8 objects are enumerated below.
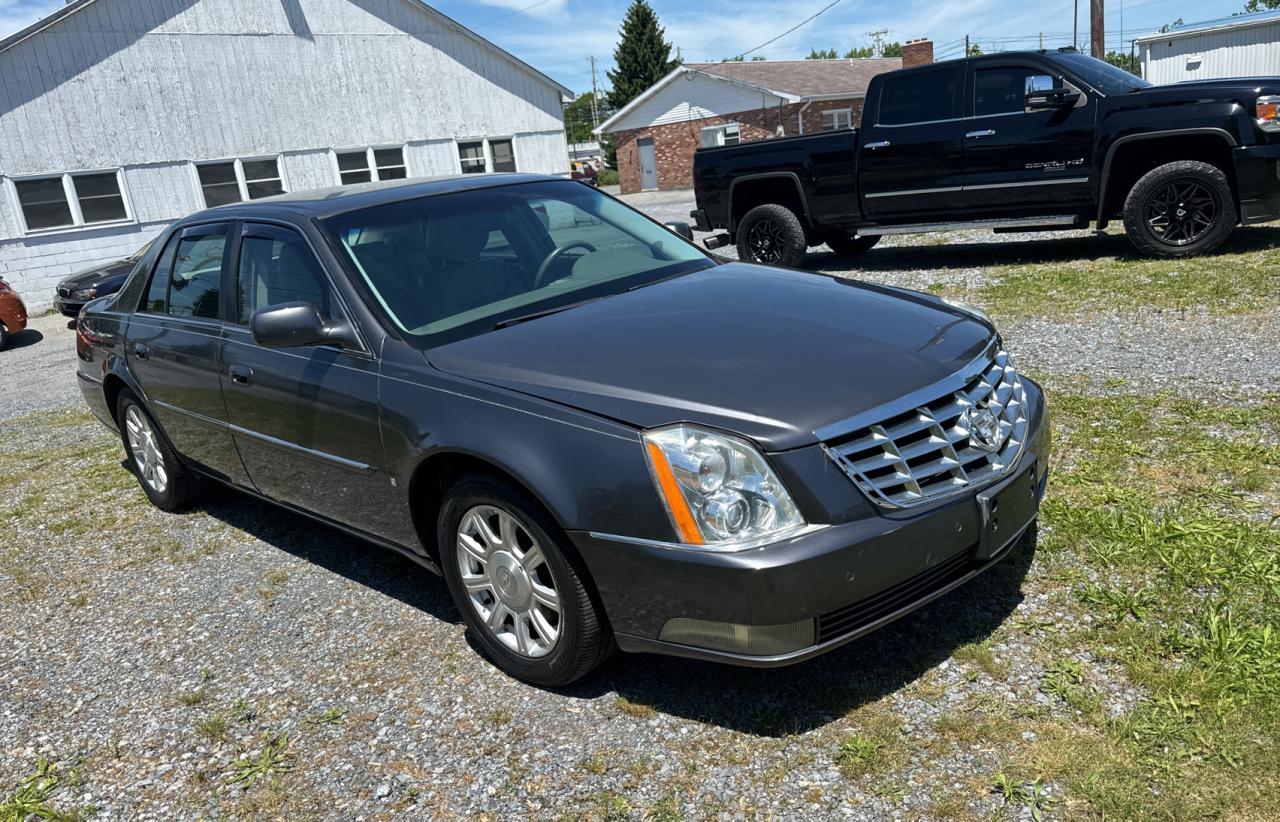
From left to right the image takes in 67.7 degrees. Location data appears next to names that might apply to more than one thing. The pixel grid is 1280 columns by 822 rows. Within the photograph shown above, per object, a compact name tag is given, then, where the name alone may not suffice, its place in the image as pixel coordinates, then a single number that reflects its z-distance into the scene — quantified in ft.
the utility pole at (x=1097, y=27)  73.20
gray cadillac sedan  8.72
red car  47.75
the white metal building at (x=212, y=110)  61.36
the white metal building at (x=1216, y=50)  93.40
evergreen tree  183.21
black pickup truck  28.07
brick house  119.03
